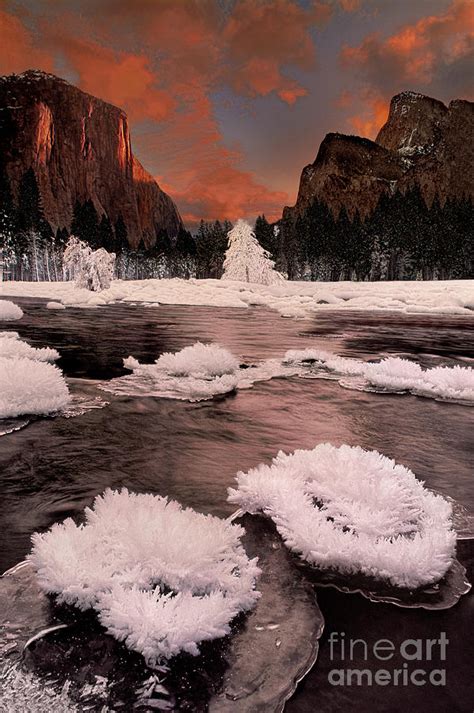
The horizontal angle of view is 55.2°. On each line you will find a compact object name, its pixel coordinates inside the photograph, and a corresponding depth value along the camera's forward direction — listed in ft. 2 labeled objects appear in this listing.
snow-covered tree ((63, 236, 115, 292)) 118.21
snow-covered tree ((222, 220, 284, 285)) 146.20
